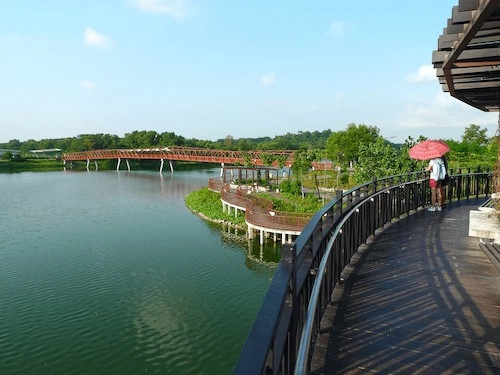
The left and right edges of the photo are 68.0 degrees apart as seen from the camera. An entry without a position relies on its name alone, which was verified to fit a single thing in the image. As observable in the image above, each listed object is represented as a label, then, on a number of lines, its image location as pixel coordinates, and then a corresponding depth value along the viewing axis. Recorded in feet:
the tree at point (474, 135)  193.70
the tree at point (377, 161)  73.41
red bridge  180.75
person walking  28.81
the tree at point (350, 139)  211.82
